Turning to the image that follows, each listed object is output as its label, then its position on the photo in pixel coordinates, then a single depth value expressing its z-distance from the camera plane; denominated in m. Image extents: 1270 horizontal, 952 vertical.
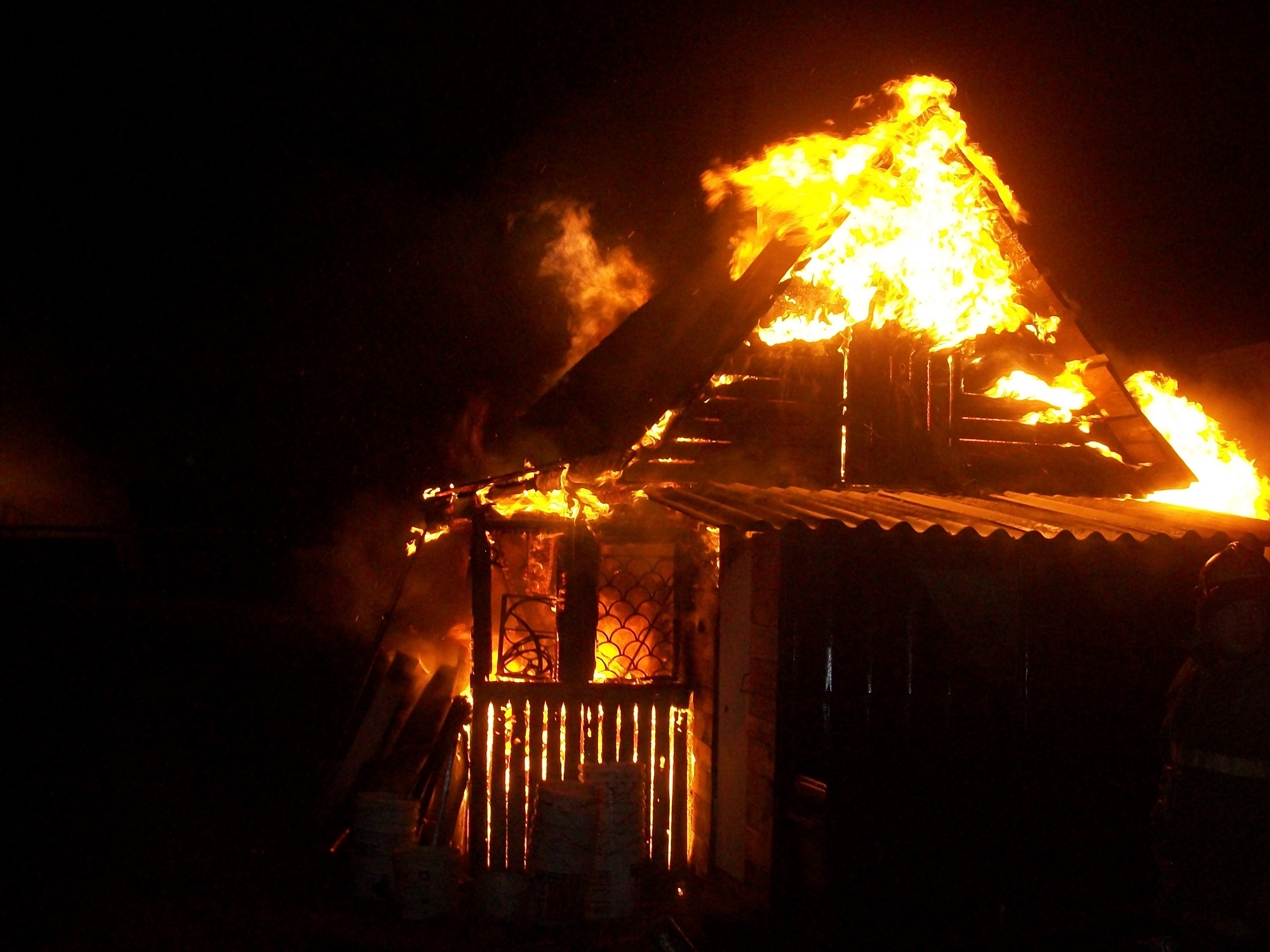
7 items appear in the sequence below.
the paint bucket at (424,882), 7.38
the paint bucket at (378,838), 7.77
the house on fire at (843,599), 7.10
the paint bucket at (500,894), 7.43
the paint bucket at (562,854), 7.34
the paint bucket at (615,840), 7.59
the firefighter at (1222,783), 4.92
